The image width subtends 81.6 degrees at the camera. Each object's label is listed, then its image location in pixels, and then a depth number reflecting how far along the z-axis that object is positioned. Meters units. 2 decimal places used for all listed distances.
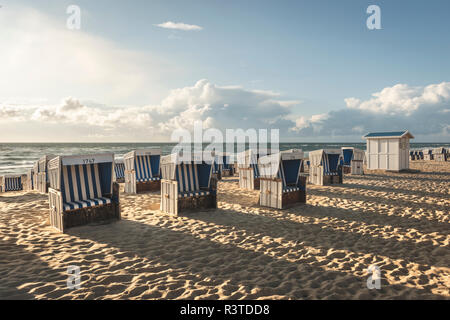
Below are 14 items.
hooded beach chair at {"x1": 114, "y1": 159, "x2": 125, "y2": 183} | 14.30
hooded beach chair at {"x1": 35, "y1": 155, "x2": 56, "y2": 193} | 11.14
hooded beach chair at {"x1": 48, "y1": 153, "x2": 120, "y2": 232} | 5.81
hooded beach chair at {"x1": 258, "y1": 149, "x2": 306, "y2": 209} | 8.02
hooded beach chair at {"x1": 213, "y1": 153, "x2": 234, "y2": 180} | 16.16
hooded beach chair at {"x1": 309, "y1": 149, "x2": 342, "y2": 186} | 12.93
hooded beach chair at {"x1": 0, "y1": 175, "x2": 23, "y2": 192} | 15.77
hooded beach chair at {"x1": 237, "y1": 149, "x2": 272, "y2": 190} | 11.53
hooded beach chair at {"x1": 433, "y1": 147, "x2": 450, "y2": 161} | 29.73
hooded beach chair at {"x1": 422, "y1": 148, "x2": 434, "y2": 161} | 32.53
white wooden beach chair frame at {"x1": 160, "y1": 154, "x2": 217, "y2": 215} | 7.30
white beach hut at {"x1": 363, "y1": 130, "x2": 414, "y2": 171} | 17.80
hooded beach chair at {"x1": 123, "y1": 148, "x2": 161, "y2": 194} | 10.56
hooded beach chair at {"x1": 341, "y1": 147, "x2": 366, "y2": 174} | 16.88
